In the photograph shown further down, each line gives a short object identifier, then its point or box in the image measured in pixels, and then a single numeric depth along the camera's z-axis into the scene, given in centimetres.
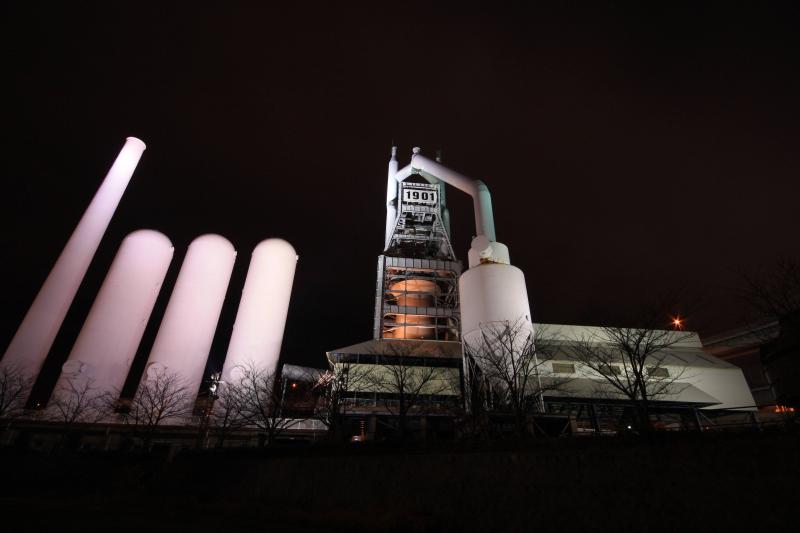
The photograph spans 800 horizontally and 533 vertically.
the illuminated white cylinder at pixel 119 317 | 4003
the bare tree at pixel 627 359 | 3350
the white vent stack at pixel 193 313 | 4241
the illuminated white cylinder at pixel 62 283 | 3841
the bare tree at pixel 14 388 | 3441
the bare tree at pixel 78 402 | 3703
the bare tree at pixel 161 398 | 3753
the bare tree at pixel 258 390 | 3469
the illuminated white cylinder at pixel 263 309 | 4399
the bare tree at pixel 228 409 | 3469
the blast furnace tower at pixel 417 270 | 4891
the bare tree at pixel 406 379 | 3559
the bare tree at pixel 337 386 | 2825
